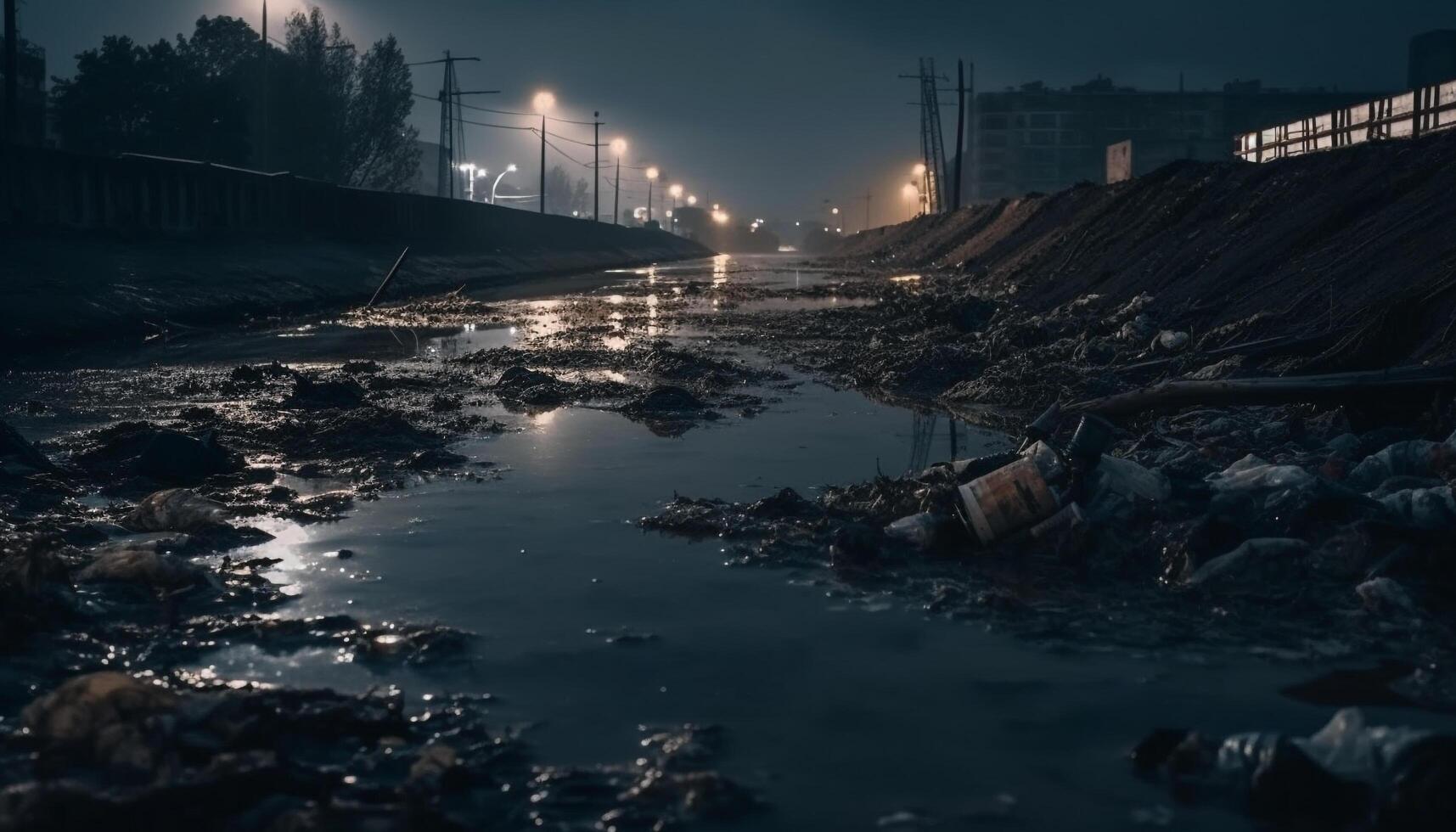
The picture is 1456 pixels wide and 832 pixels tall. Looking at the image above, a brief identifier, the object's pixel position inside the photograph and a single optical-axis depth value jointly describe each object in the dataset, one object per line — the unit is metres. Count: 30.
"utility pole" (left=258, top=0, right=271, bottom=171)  35.53
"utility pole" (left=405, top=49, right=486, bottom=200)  49.56
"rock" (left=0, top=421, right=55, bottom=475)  6.21
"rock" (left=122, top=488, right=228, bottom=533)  5.30
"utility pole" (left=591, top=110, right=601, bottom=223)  73.98
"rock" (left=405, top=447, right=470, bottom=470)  6.72
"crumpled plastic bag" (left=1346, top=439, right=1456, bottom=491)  5.51
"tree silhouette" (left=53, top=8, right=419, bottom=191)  43.66
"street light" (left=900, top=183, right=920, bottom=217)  150.06
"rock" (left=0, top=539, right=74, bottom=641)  3.82
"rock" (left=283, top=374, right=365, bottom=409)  8.76
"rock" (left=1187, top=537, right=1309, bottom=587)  4.53
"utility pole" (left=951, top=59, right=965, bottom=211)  59.75
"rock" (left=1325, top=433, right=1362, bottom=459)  6.12
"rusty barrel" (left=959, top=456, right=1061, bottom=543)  5.04
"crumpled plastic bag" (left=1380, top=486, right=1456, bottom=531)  4.71
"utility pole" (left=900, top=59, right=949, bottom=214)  81.19
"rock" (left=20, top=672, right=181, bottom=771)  2.88
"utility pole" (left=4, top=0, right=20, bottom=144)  23.56
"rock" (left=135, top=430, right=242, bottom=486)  6.27
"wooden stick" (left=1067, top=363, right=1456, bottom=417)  6.56
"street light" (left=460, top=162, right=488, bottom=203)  91.06
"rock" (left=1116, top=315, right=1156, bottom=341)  11.36
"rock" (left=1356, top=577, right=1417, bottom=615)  4.20
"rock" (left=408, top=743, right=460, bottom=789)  2.87
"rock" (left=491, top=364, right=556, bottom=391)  10.02
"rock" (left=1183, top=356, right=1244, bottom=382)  8.38
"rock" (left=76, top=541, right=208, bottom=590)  4.38
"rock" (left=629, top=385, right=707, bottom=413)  8.99
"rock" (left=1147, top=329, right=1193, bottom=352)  10.35
